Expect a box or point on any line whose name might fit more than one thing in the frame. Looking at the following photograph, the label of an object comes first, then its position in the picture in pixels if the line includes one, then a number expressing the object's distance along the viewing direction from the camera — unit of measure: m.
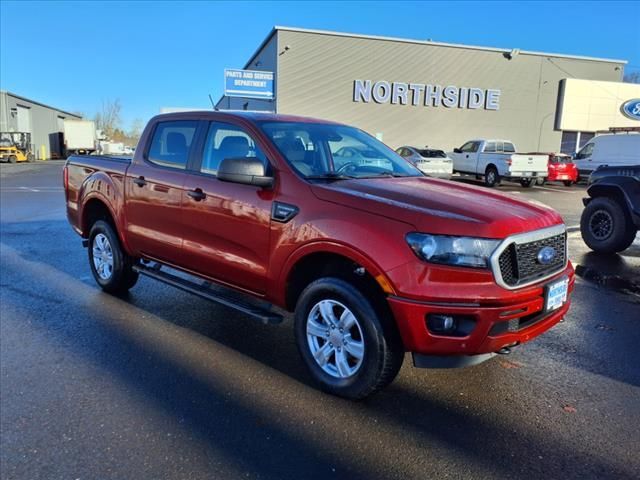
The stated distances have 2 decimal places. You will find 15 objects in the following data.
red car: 21.06
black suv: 7.17
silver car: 21.12
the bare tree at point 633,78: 40.50
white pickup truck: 20.19
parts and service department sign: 28.42
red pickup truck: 2.88
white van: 15.19
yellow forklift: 42.16
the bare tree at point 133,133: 104.92
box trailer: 53.09
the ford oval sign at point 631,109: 32.25
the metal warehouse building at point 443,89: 28.70
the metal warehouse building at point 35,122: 51.41
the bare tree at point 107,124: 96.44
